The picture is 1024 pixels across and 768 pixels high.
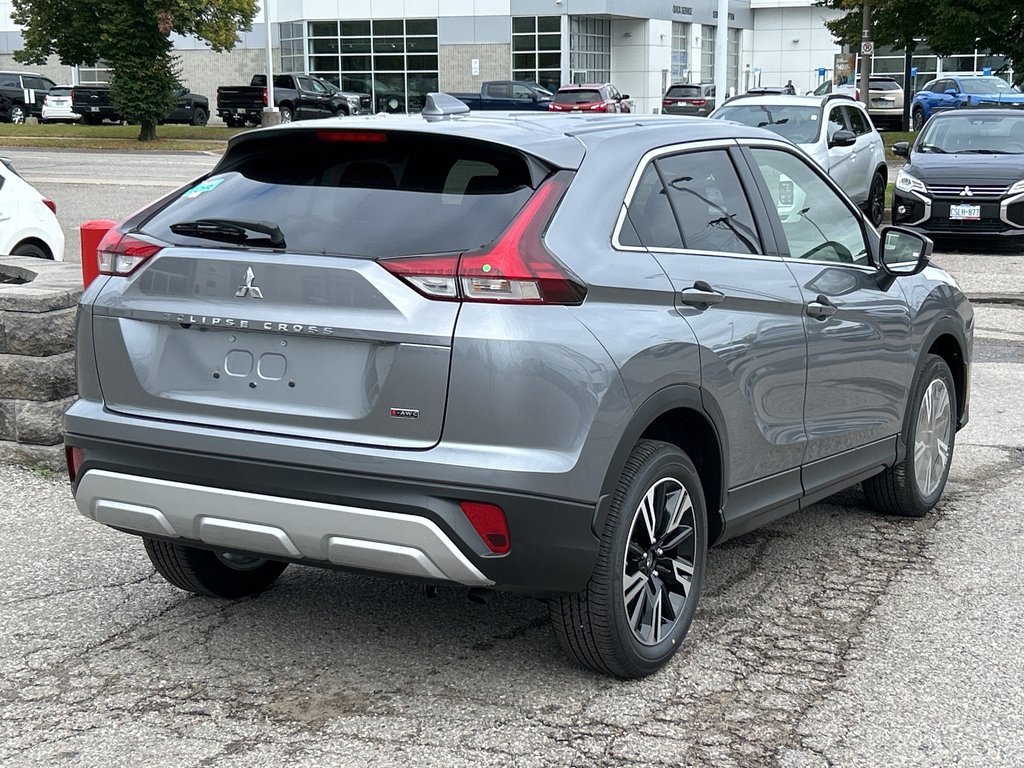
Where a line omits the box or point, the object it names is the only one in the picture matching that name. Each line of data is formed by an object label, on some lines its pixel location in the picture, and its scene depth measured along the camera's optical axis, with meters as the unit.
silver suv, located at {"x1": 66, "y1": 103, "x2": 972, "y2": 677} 3.87
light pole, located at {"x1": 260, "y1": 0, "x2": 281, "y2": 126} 45.84
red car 43.94
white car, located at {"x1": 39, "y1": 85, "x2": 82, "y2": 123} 53.25
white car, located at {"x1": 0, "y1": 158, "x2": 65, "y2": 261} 10.55
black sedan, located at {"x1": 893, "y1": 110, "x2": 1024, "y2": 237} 16.97
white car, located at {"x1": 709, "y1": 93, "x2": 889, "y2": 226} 17.94
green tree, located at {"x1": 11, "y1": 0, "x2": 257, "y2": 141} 39.59
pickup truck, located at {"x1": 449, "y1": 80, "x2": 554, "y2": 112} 48.19
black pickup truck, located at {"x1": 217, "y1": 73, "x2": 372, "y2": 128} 52.66
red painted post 7.42
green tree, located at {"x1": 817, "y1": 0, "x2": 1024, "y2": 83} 30.36
